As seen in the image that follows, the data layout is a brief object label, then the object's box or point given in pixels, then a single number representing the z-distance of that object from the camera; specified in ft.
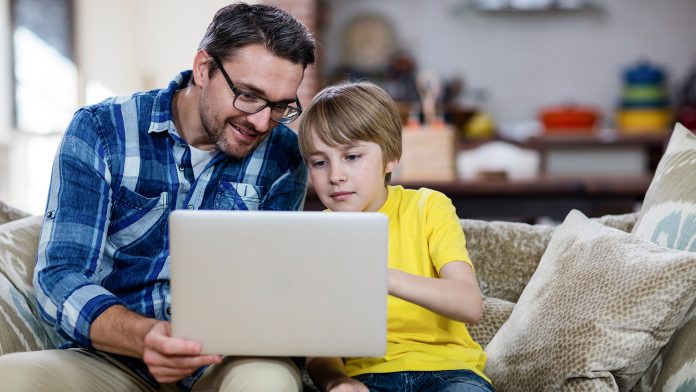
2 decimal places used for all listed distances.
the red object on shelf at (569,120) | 19.76
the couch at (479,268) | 5.66
